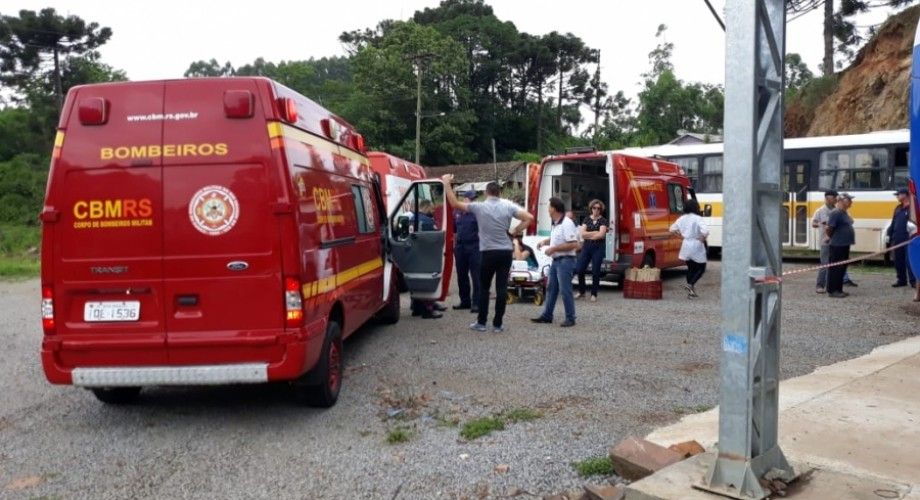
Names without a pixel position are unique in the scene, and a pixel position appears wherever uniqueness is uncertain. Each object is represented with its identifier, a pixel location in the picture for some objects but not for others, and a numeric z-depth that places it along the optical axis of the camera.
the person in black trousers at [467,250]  10.55
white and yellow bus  17.53
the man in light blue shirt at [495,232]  8.98
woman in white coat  12.59
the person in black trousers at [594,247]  12.61
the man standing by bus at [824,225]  12.68
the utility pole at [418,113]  44.91
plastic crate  12.80
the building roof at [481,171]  47.51
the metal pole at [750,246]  3.85
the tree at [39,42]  44.19
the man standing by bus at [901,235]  12.44
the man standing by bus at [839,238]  12.16
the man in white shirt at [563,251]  9.68
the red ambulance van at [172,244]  5.51
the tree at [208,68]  108.94
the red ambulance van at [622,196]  13.30
